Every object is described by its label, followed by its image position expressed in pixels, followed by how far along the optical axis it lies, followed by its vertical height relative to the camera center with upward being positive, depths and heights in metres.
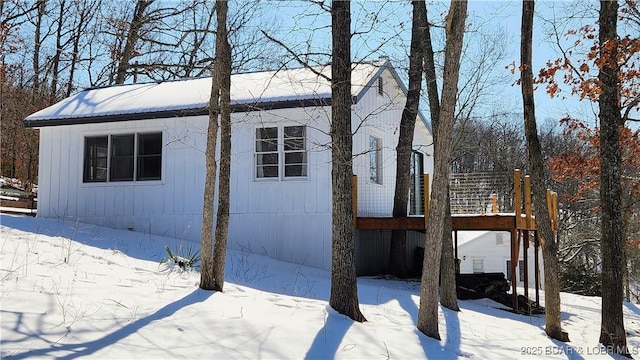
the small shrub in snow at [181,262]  9.60 -1.04
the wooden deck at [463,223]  11.37 -0.42
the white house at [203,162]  12.62 +0.79
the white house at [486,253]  27.84 -2.35
